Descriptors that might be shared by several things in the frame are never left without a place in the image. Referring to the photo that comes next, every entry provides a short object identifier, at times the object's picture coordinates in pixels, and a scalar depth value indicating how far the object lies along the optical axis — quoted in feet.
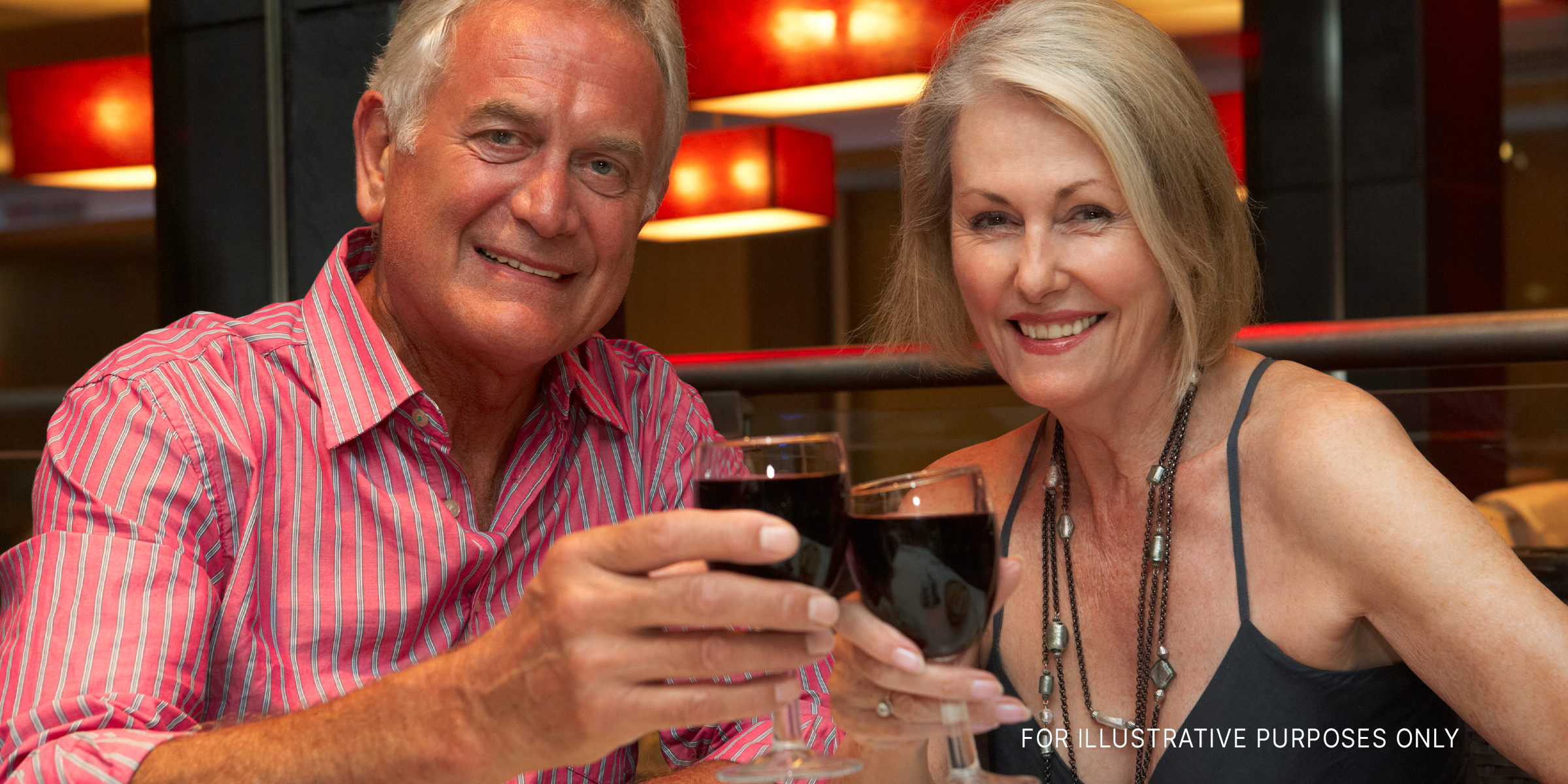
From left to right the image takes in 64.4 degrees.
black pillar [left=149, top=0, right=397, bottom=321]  10.78
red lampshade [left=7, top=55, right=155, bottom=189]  17.62
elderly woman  4.72
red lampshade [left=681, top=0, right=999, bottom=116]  18.81
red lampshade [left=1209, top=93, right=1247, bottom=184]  19.36
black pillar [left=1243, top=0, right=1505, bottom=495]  21.17
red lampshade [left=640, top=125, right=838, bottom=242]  21.36
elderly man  3.22
